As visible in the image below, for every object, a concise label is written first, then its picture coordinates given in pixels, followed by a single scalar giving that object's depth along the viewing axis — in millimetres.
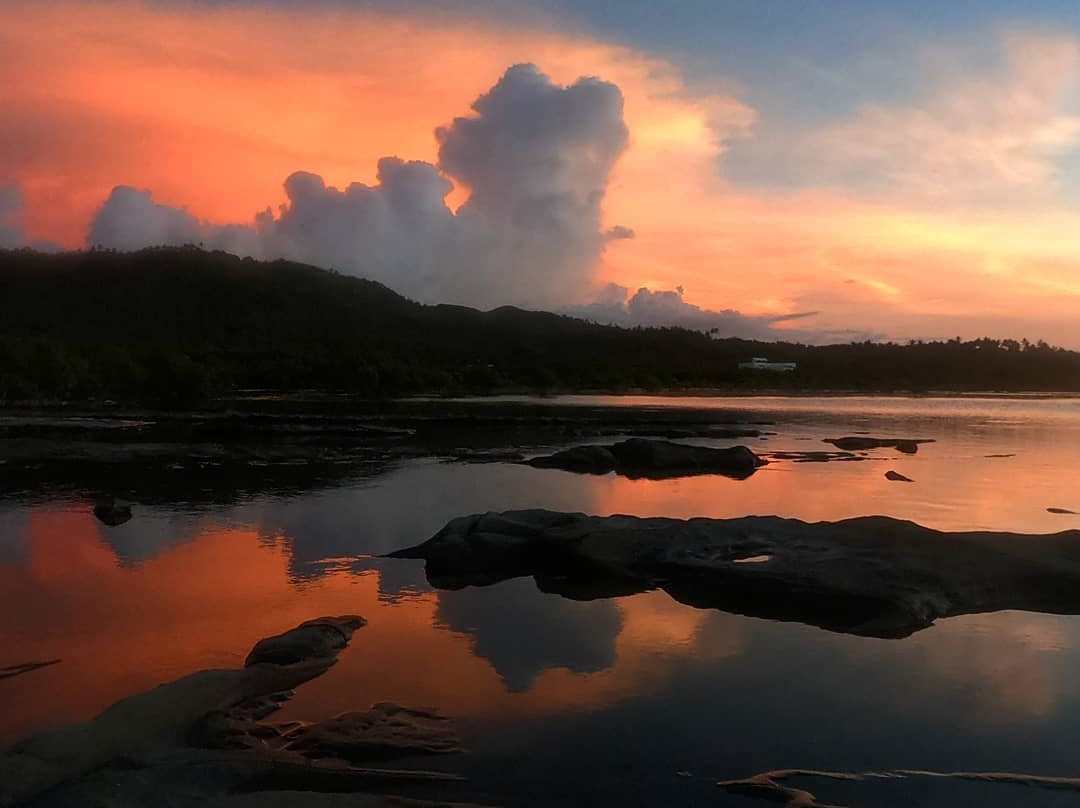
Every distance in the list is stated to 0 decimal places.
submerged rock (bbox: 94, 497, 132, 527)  25359
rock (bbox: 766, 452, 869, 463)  44250
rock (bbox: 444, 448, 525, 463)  43344
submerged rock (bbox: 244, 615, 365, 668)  13195
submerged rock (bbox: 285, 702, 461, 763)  10320
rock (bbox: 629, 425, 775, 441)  59281
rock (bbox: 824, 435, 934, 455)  48953
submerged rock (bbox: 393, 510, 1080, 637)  16922
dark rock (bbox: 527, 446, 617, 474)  40247
